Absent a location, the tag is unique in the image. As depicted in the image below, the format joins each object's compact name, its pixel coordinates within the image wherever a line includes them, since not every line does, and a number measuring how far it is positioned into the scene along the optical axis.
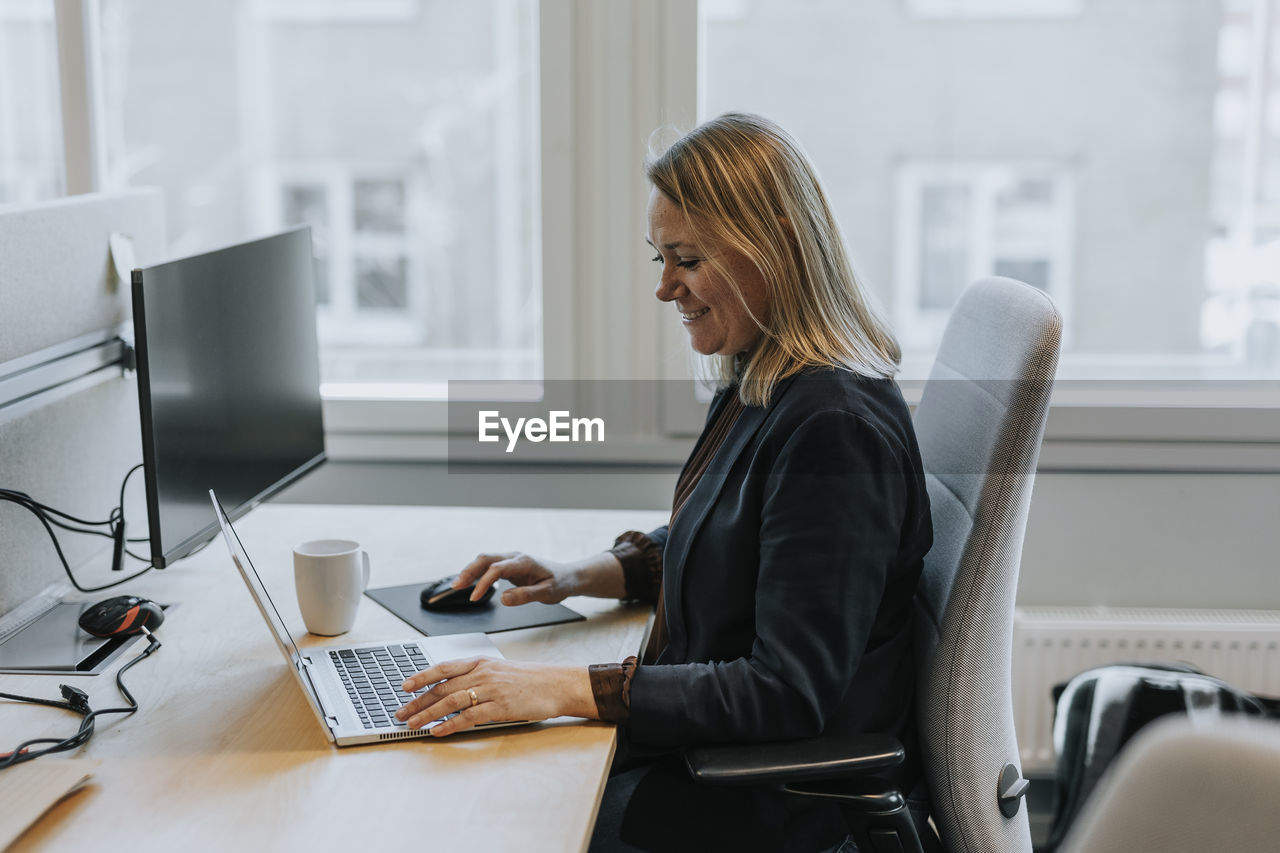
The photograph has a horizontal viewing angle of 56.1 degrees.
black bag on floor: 1.86
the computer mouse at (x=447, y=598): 1.40
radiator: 1.98
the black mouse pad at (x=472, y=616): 1.35
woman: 1.07
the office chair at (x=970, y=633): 1.06
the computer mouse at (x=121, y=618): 1.29
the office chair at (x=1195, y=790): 0.47
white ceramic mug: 1.28
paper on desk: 0.89
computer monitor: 1.24
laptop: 1.07
